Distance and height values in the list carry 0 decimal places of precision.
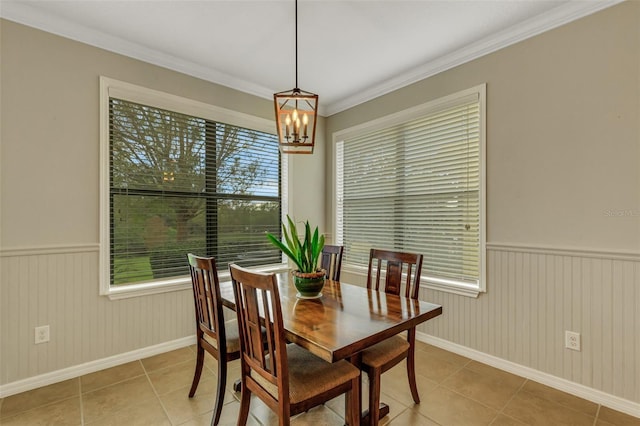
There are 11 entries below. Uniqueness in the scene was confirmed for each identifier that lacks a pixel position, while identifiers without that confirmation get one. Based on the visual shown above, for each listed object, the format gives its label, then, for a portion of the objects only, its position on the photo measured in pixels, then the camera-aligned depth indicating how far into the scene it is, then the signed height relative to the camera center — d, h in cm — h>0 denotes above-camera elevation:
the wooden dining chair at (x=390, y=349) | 167 -82
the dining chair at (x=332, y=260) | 260 -42
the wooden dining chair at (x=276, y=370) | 133 -79
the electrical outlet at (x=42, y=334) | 228 -92
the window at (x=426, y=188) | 277 +26
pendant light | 204 +60
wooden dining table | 133 -55
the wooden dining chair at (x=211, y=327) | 182 -72
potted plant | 193 -34
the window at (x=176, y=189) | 266 +23
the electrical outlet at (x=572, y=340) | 217 -91
